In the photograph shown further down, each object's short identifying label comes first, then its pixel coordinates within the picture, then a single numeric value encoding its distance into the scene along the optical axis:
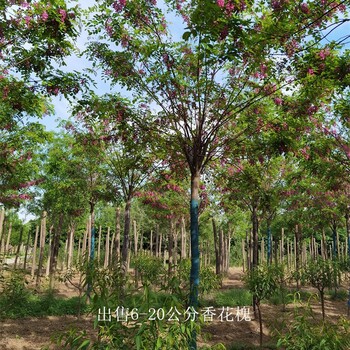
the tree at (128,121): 6.40
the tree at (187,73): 6.05
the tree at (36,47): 5.63
